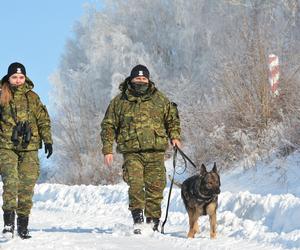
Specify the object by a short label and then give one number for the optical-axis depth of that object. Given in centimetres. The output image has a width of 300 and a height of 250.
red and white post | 2450
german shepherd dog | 1431
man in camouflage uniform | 1448
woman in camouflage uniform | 1328
